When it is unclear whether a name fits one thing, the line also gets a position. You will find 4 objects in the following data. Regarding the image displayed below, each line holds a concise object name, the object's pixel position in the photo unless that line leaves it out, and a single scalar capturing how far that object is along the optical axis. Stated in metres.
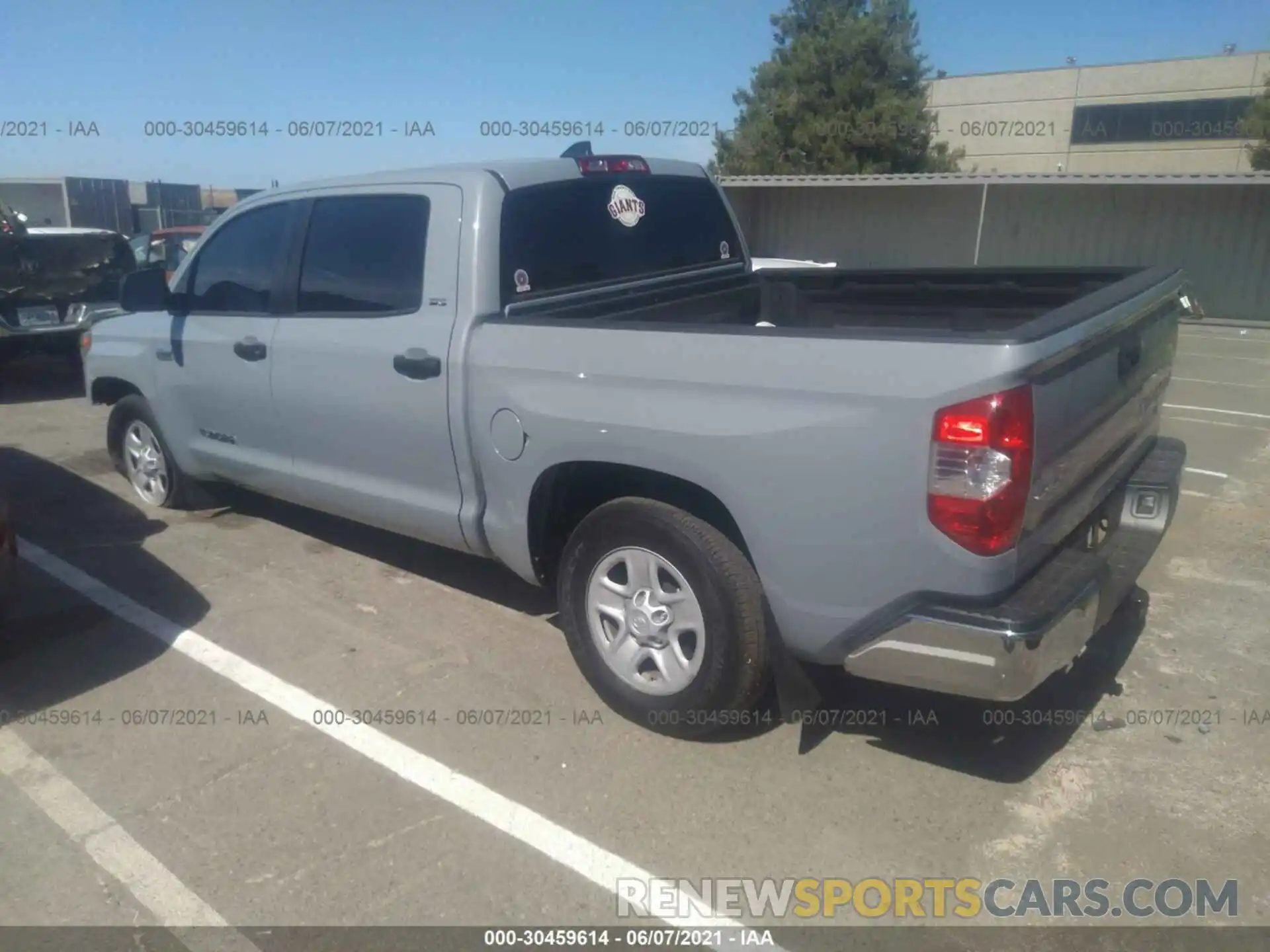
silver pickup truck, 2.71
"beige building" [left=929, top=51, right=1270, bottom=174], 34.09
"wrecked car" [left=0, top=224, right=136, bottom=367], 10.02
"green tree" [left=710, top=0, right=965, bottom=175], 32.16
